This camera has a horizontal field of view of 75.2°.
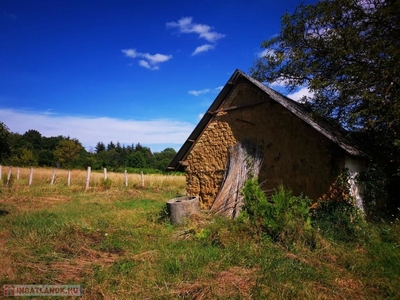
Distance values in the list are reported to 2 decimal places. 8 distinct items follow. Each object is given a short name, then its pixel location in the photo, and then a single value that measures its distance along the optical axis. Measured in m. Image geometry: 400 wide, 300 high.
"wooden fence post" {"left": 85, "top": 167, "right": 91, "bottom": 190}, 17.86
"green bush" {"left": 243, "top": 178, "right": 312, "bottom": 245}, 5.79
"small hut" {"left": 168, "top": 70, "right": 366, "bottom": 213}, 7.68
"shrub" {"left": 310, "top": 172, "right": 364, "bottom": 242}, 6.20
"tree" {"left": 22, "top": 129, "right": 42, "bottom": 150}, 66.62
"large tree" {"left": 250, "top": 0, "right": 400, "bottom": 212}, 7.52
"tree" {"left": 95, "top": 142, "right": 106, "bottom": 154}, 89.01
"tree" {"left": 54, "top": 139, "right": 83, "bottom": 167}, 52.92
